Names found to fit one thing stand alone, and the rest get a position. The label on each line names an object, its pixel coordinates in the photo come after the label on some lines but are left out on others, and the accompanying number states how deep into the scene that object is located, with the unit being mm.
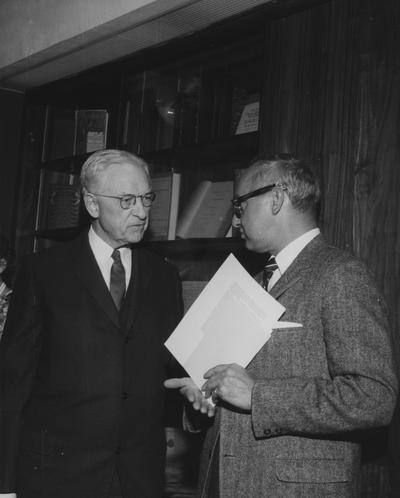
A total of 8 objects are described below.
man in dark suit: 1886
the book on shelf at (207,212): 2807
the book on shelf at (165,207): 3002
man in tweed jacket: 1433
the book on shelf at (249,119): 2685
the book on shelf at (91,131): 3545
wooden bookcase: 2822
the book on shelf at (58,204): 3549
